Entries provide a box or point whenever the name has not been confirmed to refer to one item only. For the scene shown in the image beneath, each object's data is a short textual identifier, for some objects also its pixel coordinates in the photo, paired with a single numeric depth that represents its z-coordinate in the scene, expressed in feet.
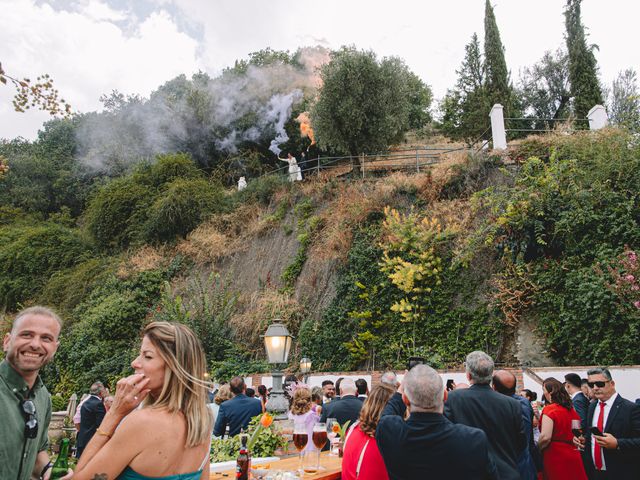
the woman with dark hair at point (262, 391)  28.40
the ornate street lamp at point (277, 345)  19.99
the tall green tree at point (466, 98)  89.97
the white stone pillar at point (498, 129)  49.49
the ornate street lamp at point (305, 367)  40.09
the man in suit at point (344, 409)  16.84
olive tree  66.85
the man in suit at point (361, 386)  22.22
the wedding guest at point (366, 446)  10.45
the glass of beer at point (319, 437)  11.34
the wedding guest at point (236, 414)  19.19
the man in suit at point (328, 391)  27.04
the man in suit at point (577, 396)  16.92
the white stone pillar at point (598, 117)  48.80
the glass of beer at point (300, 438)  11.33
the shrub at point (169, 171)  80.69
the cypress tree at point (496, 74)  83.35
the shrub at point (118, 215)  76.02
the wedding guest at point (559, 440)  14.67
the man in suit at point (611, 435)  13.83
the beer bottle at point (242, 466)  9.90
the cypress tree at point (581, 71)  77.61
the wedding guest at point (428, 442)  8.98
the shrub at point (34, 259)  77.20
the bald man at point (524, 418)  13.15
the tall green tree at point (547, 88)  99.86
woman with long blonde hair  6.16
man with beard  7.01
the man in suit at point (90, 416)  22.07
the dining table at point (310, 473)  10.97
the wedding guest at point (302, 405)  16.74
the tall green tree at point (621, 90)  93.20
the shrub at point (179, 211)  70.44
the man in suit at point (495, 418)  11.71
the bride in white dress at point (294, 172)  69.34
